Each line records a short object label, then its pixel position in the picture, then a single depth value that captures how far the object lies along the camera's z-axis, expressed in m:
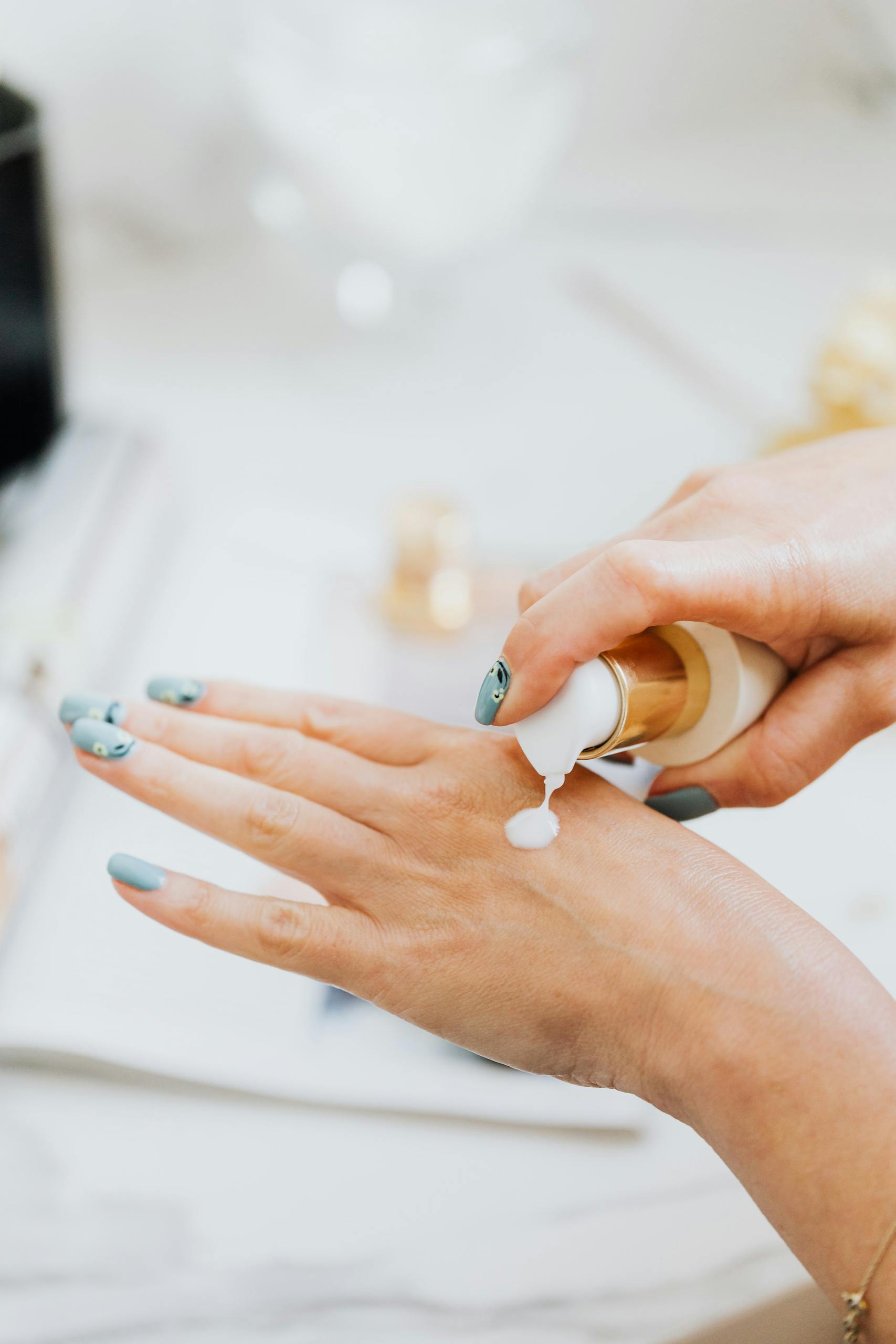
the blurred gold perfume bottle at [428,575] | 0.94
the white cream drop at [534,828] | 0.54
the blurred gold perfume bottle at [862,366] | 1.01
